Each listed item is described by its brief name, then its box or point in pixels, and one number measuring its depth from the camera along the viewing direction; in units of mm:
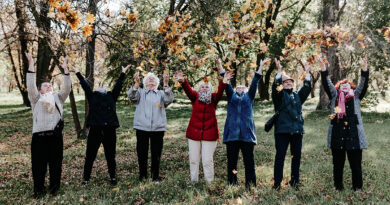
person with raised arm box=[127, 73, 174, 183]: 6059
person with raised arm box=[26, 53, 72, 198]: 5238
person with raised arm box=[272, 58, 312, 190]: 5422
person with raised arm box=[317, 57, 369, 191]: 5250
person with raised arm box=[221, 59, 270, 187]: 5566
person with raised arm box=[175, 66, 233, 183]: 5922
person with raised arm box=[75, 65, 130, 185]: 5941
